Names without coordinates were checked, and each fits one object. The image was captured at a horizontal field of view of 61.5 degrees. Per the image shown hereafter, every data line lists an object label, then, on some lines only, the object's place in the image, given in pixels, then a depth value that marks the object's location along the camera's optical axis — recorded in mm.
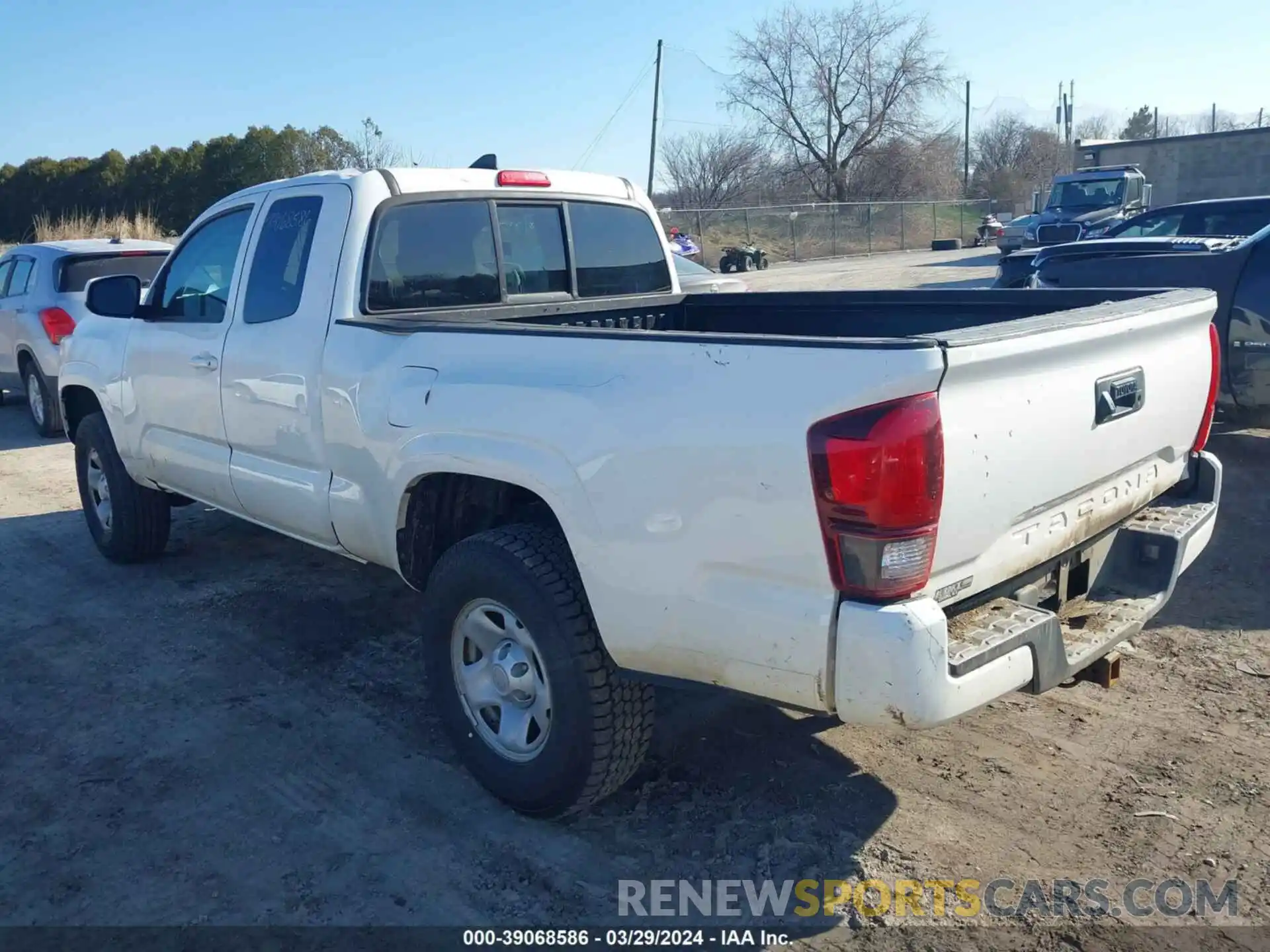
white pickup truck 2547
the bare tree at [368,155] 33031
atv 33406
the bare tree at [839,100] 56781
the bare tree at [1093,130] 94812
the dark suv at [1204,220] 9812
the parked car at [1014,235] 27703
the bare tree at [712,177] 55469
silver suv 9922
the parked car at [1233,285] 6742
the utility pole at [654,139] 38312
